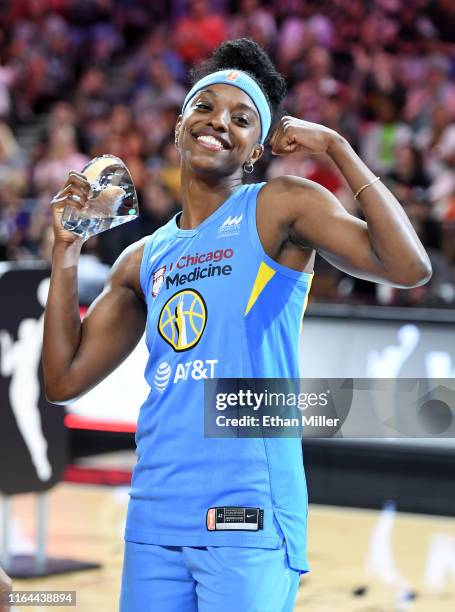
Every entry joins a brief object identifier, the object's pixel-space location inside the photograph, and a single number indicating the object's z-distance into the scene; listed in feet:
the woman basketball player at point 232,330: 12.68
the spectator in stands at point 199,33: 66.55
